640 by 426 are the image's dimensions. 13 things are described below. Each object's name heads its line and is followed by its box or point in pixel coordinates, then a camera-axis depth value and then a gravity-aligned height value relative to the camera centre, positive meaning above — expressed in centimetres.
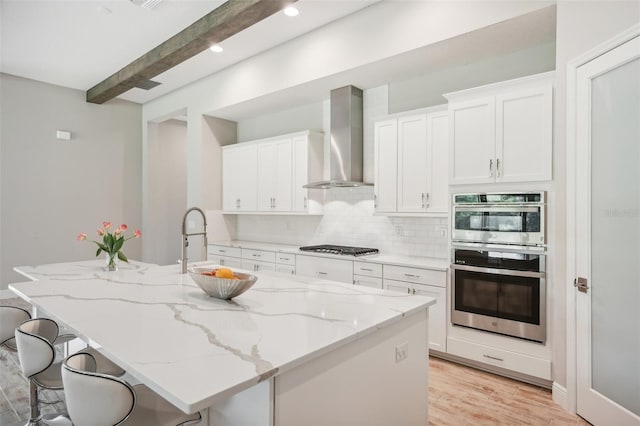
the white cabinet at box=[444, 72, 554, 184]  295 +65
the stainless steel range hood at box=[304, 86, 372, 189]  449 +85
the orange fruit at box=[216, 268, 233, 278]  201 -33
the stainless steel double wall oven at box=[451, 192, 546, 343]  298 -42
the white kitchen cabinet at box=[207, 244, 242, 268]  546 -66
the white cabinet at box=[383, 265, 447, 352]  347 -72
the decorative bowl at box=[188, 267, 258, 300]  193 -38
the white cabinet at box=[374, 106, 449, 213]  373 +48
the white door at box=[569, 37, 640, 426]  225 -15
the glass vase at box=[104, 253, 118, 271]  344 -48
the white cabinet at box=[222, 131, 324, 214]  504 +51
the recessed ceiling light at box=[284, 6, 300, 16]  381 +198
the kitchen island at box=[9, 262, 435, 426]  119 -47
